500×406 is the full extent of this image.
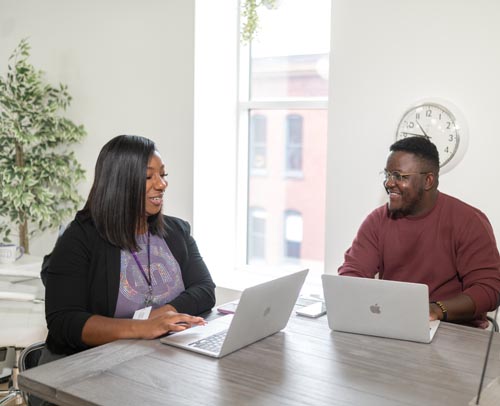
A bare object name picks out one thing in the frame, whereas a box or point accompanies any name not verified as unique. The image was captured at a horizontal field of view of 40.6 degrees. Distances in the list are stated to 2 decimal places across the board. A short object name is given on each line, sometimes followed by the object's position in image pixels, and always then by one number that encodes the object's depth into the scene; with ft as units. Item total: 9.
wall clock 9.29
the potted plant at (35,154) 12.30
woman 6.75
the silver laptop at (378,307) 6.38
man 8.18
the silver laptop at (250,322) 5.98
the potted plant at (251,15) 11.09
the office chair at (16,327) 9.77
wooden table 5.15
